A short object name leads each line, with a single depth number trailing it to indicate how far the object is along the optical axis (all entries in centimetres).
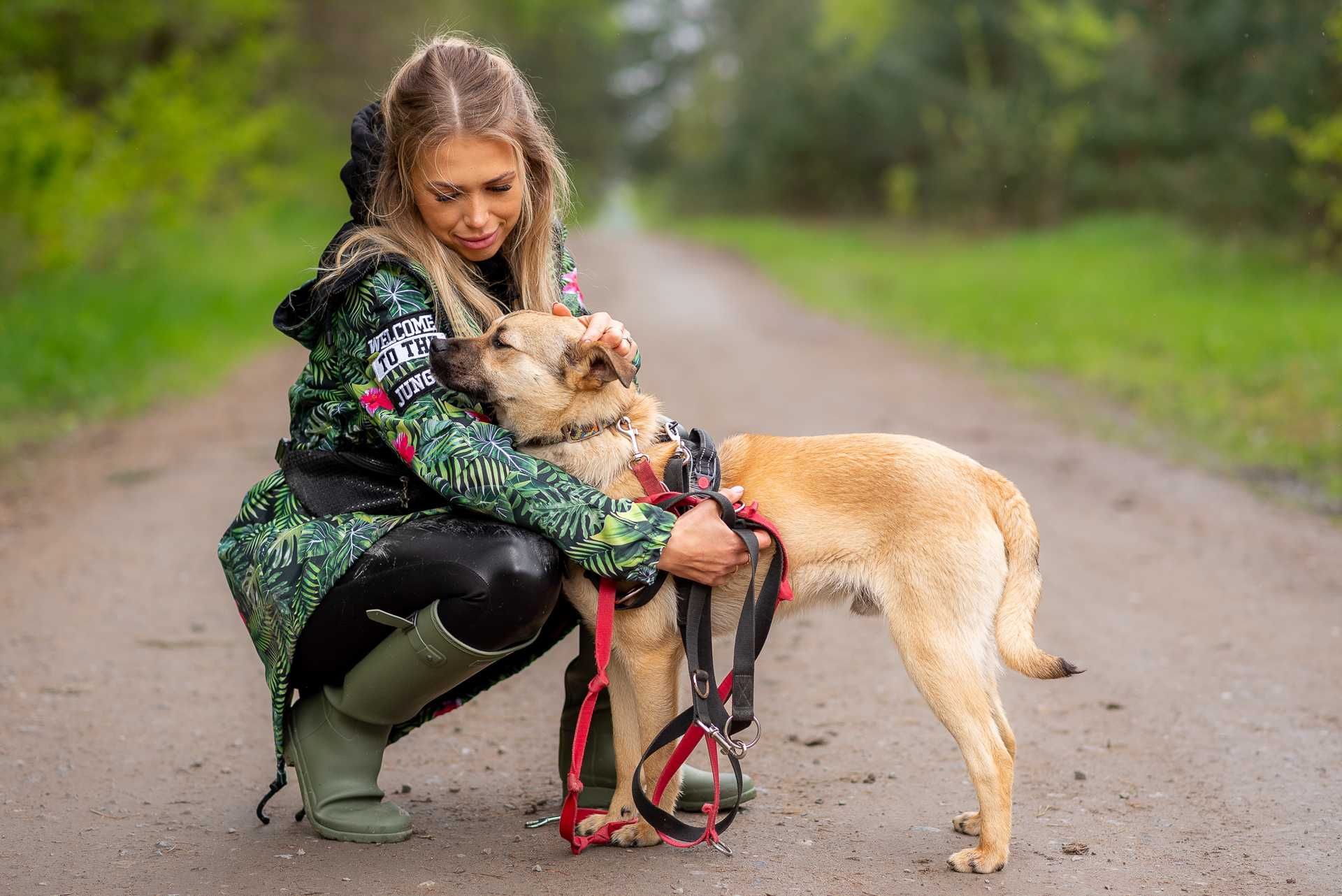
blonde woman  316
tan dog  316
